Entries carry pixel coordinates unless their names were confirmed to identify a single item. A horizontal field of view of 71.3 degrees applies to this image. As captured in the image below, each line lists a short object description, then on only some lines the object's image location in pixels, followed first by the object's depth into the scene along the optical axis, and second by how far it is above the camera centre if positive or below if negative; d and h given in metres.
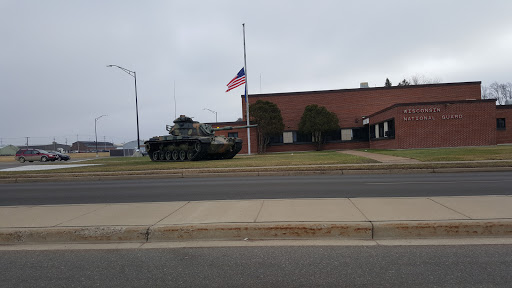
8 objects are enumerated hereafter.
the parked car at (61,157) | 40.56 -0.74
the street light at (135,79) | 33.27 +5.99
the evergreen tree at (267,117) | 35.31 +2.57
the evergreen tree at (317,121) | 36.38 +2.11
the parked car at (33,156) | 37.94 -0.43
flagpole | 31.39 +6.48
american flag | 29.97 +5.37
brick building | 33.53 +3.29
